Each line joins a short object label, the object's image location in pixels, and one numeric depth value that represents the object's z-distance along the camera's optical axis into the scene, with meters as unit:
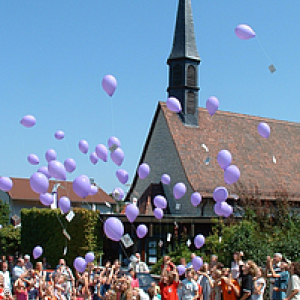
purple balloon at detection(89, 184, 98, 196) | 11.82
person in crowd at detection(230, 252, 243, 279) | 8.79
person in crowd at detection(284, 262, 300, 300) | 6.45
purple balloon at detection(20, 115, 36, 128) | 11.82
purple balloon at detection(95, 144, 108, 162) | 12.01
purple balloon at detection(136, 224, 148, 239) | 12.66
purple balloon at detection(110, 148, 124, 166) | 11.70
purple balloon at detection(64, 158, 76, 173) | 12.15
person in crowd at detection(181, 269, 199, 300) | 8.24
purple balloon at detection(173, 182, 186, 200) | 12.97
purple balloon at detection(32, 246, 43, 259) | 13.34
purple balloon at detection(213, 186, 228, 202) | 11.95
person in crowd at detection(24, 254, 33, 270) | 12.98
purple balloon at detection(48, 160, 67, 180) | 11.12
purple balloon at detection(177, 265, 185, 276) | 11.04
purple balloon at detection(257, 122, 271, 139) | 10.98
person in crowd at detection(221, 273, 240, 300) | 7.50
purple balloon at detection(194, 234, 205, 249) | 12.94
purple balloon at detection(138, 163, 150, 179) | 12.82
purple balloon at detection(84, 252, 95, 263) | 12.20
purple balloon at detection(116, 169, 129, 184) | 12.31
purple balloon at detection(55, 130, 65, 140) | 13.03
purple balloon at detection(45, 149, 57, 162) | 12.48
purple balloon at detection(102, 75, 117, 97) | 10.45
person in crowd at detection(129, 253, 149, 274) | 10.83
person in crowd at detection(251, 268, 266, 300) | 7.18
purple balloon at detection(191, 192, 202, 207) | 13.19
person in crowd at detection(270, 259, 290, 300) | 7.88
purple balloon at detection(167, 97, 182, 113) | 11.54
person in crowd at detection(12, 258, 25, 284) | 11.71
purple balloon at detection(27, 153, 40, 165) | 12.73
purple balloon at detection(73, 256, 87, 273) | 11.46
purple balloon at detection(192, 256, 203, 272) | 10.87
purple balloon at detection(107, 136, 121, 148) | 12.05
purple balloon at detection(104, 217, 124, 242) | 9.76
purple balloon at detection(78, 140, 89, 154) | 12.73
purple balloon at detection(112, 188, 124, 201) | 13.38
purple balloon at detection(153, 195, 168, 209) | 13.56
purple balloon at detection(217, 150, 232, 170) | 11.16
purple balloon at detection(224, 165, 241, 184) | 10.91
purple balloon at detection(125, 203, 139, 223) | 11.32
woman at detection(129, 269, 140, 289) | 8.35
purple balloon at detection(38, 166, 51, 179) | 11.60
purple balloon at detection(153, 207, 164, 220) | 13.41
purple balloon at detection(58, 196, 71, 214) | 12.01
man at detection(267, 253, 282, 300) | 8.03
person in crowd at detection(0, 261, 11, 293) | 10.41
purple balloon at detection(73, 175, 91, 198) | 10.55
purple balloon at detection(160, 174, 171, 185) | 14.21
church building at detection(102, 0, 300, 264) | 21.06
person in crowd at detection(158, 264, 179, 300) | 7.92
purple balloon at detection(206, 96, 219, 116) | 11.21
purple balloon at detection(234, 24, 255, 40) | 8.67
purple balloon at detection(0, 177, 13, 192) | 11.80
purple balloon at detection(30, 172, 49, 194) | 10.79
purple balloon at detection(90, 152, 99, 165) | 12.52
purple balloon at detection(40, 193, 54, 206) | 12.16
